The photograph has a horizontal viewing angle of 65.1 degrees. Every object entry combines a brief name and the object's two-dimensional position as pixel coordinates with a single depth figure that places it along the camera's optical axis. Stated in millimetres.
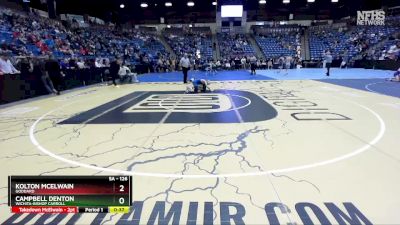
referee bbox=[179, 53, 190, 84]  16659
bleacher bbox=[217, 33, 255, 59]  39906
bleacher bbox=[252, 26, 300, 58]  40438
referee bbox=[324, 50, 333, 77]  20719
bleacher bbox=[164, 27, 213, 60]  40303
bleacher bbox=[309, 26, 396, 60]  35688
